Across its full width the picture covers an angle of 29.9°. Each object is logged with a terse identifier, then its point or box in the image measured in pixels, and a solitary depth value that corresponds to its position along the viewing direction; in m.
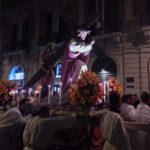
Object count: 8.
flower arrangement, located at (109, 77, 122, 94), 7.26
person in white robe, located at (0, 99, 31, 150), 5.22
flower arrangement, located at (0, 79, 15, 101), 7.56
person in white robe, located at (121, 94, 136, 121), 5.83
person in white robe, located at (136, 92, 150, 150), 4.73
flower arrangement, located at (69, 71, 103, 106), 5.40
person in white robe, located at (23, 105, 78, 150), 4.26
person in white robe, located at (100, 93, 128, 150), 4.31
